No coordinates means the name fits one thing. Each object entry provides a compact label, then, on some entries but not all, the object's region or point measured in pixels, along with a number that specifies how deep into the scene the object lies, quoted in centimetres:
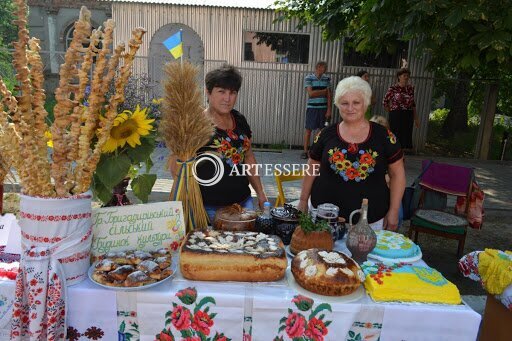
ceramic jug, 158
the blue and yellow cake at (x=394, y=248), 166
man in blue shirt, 812
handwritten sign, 157
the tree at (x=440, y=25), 344
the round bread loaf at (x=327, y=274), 135
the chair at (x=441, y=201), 390
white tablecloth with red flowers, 134
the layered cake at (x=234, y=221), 174
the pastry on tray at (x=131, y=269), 135
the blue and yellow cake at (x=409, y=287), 137
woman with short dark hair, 218
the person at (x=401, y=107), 766
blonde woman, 224
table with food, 134
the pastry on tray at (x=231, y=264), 142
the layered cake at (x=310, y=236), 159
